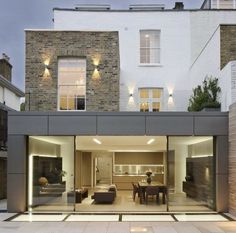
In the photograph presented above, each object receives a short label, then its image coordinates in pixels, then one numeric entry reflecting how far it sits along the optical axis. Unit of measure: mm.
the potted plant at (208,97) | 9764
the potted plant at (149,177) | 12001
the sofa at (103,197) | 10800
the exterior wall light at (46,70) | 10818
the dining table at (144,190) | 10680
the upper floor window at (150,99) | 12982
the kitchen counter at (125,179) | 15448
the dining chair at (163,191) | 10570
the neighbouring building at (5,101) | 11910
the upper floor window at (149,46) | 13339
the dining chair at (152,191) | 10653
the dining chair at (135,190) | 11650
